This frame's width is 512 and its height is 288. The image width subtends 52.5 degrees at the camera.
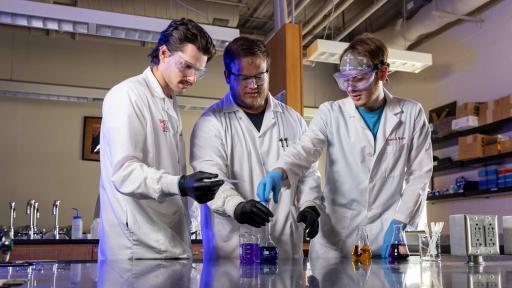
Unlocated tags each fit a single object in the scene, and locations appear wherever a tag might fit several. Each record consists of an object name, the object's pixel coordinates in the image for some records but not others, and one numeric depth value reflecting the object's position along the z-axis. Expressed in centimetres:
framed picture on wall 725
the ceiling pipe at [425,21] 574
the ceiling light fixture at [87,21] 369
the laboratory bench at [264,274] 101
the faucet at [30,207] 483
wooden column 348
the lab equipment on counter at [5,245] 152
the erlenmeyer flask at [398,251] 186
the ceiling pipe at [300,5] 613
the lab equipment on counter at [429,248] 187
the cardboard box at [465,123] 570
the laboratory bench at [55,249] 365
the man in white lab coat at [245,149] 213
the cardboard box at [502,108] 527
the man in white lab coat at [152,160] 171
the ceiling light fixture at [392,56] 497
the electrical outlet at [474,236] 178
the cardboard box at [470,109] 578
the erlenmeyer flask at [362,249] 183
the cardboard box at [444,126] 620
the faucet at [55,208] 470
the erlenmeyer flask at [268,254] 178
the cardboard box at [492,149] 543
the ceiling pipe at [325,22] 622
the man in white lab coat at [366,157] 212
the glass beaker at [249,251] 177
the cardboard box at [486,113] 553
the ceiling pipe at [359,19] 611
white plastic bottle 424
